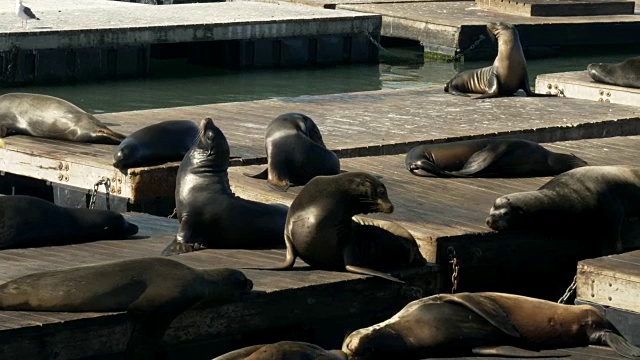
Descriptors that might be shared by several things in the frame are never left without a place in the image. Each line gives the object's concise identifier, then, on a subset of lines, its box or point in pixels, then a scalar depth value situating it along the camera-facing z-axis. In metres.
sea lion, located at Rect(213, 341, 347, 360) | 7.71
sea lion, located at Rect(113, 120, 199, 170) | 13.21
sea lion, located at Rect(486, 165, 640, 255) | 11.18
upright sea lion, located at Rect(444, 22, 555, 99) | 18.77
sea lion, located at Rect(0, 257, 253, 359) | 8.82
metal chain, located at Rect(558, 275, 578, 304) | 10.49
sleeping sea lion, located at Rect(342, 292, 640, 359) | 8.63
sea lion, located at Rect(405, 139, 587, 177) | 13.05
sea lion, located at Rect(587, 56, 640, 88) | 19.86
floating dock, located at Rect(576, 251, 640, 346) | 9.62
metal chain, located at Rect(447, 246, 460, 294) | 10.66
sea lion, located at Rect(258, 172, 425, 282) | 9.79
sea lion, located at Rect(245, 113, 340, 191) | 12.25
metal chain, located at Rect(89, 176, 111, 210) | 13.31
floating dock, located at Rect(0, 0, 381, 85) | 24.28
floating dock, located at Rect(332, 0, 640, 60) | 29.01
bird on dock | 23.66
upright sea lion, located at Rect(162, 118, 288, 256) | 10.49
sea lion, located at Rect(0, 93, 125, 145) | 14.47
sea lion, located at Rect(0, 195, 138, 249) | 10.47
